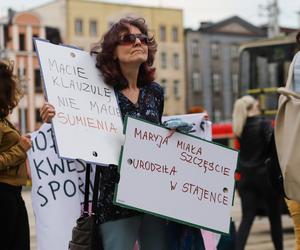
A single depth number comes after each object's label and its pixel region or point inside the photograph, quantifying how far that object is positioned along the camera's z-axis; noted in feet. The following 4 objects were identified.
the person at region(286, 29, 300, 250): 14.82
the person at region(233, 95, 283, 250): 23.99
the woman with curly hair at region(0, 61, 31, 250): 14.06
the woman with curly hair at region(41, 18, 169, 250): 12.18
